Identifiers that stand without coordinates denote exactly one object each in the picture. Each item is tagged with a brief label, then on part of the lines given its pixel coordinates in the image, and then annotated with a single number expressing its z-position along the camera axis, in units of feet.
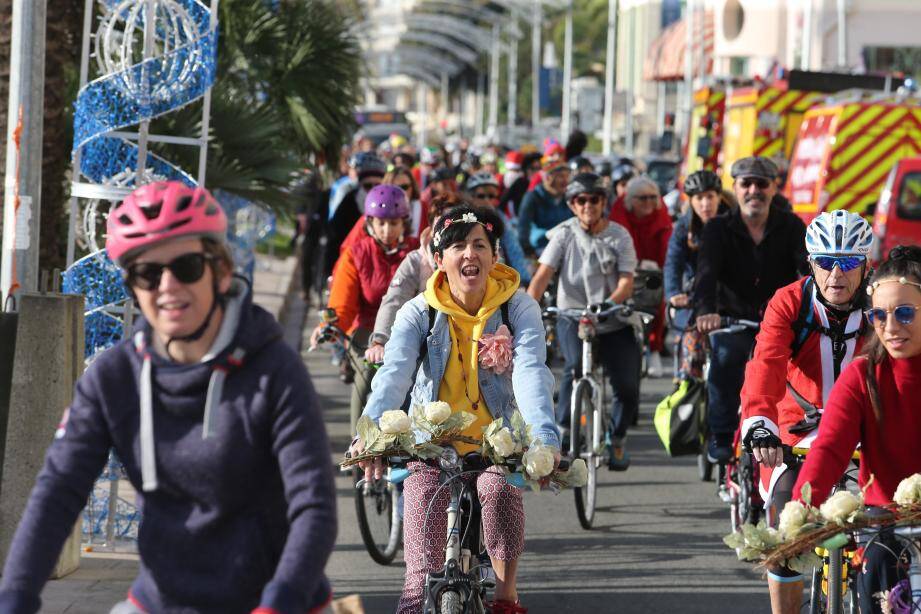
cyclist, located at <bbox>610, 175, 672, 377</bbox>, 84.07
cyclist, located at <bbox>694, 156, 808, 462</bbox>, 57.52
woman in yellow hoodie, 36.40
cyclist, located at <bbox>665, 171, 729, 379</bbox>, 70.54
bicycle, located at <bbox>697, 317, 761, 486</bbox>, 57.36
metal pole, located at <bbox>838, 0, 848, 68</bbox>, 280.31
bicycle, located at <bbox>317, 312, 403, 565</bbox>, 52.80
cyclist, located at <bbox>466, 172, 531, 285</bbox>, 97.55
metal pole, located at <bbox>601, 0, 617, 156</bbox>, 340.80
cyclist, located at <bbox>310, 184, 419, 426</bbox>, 59.31
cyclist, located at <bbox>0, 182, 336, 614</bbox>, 21.81
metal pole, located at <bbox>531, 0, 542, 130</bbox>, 467.52
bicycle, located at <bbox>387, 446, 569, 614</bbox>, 34.50
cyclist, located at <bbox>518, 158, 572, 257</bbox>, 92.27
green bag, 59.41
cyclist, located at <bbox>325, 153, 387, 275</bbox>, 88.43
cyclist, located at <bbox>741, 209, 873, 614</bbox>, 38.47
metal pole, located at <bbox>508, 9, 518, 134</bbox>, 507.71
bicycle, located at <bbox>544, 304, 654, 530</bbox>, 61.31
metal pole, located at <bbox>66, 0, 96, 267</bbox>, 52.60
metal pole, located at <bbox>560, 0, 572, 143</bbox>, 368.89
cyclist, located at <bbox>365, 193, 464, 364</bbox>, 52.08
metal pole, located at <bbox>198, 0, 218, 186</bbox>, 53.26
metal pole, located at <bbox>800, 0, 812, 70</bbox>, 271.49
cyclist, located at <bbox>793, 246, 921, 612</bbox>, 31.09
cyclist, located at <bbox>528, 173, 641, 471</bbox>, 63.51
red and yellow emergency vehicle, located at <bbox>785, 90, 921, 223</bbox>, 132.67
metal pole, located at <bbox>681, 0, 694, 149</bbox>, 306.18
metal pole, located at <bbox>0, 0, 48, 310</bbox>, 47.80
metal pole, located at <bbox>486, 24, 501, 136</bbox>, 496.23
